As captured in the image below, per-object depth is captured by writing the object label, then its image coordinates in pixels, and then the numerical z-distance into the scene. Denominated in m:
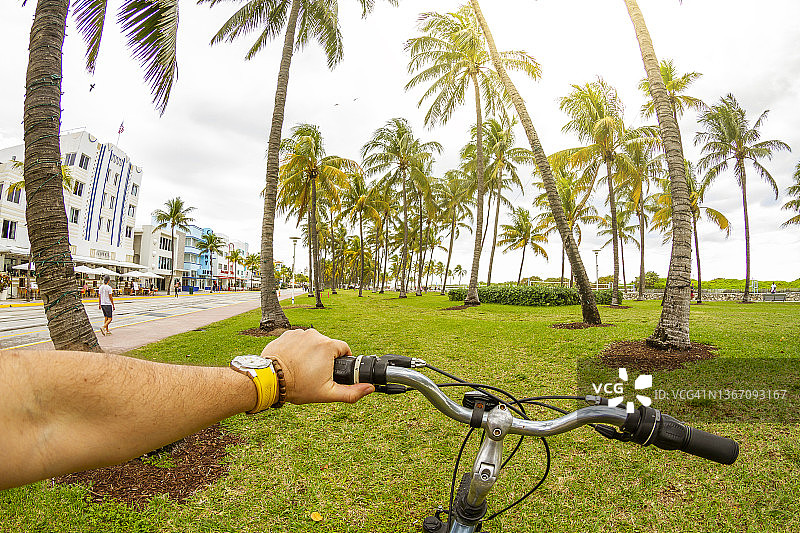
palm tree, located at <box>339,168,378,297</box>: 33.44
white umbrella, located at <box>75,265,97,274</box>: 34.84
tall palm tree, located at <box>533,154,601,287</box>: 25.41
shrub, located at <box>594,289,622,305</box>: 24.14
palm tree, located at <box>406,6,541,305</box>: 20.48
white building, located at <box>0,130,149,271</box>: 33.91
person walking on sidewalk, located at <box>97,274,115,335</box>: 12.92
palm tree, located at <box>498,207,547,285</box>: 43.47
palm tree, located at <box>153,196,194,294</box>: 52.84
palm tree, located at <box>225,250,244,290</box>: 95.62
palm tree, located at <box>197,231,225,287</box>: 75.88
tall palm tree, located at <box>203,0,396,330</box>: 11.72
